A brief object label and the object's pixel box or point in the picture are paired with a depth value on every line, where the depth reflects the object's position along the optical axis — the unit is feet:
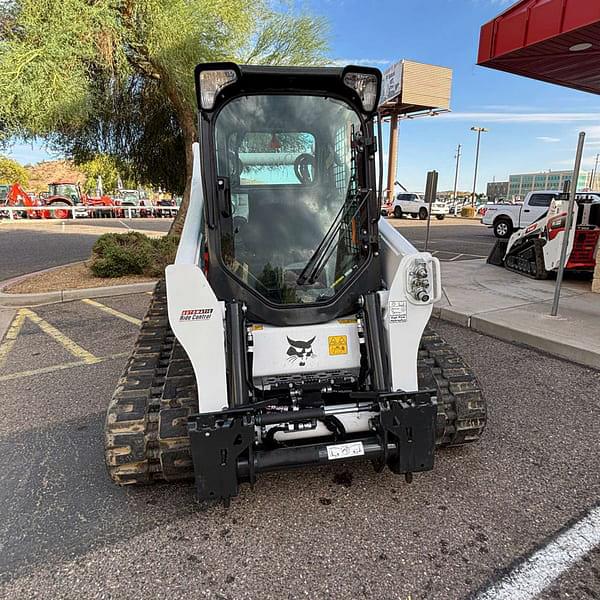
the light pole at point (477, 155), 168.64
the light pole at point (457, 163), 182.99
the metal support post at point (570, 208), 18.63
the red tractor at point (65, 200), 101.60
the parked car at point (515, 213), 56.90
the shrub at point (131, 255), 29.17
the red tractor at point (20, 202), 100.53
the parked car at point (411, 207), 107.55
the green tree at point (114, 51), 22.93
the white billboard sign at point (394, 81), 142.74
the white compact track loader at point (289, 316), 8.34
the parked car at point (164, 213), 123.74
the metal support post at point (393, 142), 155.91
